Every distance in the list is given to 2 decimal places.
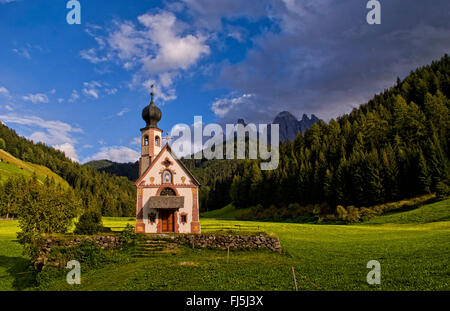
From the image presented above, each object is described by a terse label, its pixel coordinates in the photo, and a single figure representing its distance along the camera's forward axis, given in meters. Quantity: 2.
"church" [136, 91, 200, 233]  31.55
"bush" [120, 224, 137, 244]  26.20
